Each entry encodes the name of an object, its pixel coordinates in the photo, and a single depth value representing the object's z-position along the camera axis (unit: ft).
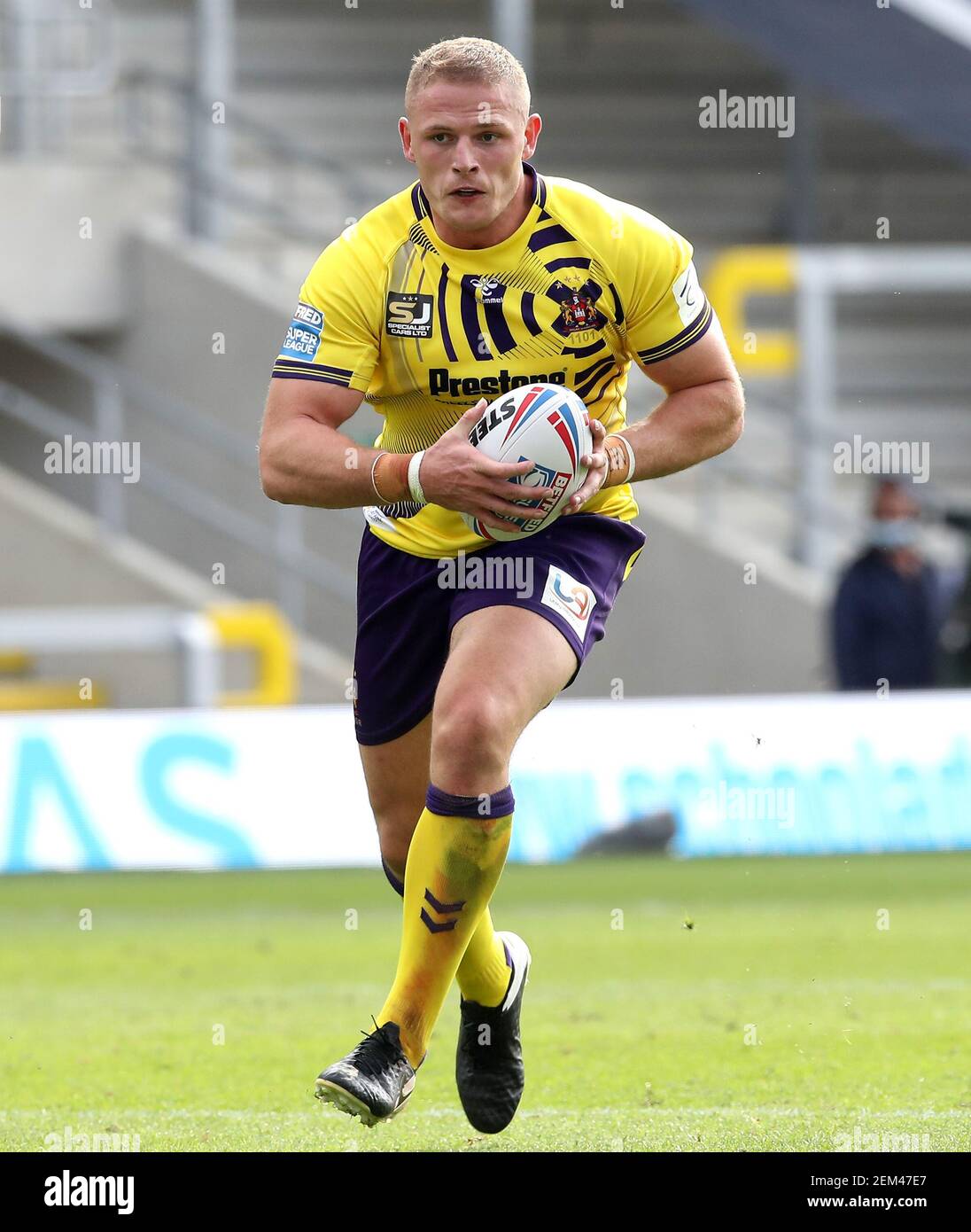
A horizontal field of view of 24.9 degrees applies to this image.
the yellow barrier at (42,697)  45.93
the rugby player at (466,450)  16.10
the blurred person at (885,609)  40.83
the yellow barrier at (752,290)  47.11
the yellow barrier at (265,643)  39.99
